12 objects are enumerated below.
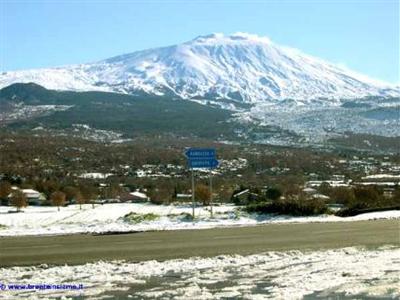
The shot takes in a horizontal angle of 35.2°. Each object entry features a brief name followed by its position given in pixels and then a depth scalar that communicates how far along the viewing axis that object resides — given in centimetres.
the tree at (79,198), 6575
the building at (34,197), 7406
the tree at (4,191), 7025
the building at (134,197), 7896
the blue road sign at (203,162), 2892
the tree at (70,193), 7589
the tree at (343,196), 3912
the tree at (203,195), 4601
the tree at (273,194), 4508
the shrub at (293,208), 2450
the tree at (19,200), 5784
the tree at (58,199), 6284
